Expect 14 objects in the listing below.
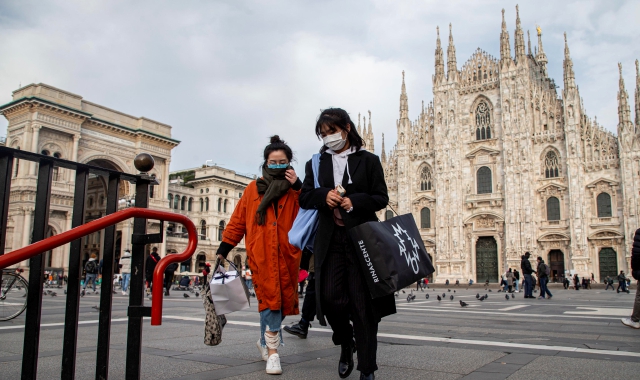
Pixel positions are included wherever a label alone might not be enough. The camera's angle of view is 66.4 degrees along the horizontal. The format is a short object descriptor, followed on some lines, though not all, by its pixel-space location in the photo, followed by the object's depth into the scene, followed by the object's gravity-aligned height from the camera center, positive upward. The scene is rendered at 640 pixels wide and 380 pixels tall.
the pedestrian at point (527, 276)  14.47 -0.62
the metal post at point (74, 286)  2.34 -0.17
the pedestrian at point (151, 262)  11.95 -0.27
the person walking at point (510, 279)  20.02 -1.01
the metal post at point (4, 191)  2.13 +0.26
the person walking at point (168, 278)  14.46 -0.82
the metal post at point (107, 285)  2.45 -0.18
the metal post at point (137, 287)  2.40 -0.18
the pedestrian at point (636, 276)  5.96 -0.24
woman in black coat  2.89 +0.07
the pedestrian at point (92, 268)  15.77 -0.56
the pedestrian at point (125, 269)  13.32 -0.52
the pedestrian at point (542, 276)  14.39 -0.61
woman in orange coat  3.35 +0.11
